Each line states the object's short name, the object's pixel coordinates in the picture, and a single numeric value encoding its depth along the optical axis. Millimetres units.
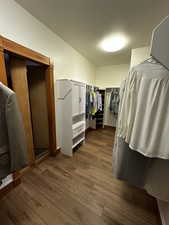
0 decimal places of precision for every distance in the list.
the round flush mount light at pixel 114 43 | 2002
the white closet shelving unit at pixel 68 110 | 1979
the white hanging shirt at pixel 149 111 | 560
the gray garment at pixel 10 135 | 809
